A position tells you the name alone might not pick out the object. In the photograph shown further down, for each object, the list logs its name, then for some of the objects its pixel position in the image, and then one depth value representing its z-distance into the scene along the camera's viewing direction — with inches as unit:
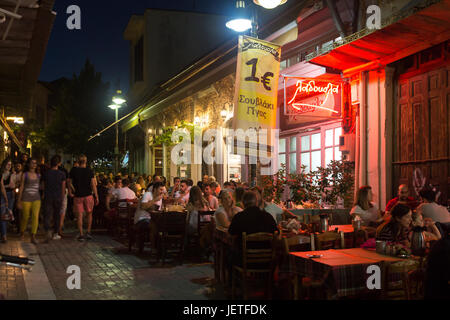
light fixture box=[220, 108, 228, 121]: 593.0
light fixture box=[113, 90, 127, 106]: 890.0
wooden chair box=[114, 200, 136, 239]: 389.7
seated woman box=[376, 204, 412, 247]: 217.0
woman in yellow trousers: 396.8
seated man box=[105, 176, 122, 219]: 481.7
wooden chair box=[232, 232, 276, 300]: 213.2
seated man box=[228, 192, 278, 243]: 222.2
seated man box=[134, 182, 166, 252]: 366.6
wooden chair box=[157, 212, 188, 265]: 327.6
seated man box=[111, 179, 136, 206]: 483.2
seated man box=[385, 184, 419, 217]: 320.2
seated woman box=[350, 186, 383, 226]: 315.0
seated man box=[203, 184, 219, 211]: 386.7
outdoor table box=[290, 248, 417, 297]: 172.4
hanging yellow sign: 304.7
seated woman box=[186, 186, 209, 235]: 348.2
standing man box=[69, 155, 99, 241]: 424.8
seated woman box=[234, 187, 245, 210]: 327.6
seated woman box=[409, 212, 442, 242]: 213.3
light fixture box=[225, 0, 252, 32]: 321.1
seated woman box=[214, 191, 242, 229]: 274.7
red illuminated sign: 379.2
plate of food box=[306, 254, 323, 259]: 189.5
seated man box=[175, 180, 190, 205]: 442.2
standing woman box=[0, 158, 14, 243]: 429.4
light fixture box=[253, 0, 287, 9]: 275.0
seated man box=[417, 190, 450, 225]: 257.8
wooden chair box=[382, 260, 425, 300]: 169.5
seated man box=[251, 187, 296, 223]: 325.4
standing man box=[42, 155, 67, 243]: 409.4
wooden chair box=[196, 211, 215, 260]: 341.7
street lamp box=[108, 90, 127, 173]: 890.1
